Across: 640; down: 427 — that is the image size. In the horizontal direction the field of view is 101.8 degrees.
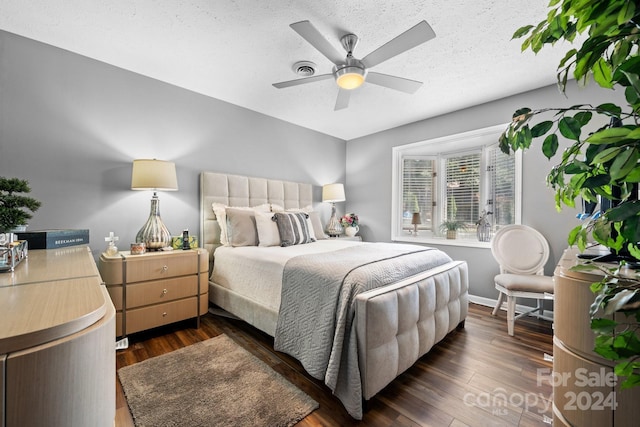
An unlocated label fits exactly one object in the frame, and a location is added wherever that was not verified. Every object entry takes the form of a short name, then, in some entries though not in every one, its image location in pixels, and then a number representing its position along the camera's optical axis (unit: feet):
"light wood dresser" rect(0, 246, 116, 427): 1.51
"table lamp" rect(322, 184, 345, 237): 14.01
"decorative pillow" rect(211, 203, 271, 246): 9.87
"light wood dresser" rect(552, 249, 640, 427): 2.69
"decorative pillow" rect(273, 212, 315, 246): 9.52
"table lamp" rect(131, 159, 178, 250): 7.84
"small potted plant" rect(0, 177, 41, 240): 4.29
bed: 4.86
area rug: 4.67
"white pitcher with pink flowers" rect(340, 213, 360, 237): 14.35
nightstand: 6.97
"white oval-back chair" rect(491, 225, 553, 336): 8.07
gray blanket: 4.82
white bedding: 6.92
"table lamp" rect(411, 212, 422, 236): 13.46
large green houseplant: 1.50
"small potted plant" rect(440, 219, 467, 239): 12.34
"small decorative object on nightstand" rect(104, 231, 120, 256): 7.60
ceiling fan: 5.44
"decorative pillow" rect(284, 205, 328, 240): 11.60
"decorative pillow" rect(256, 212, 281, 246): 9.34
